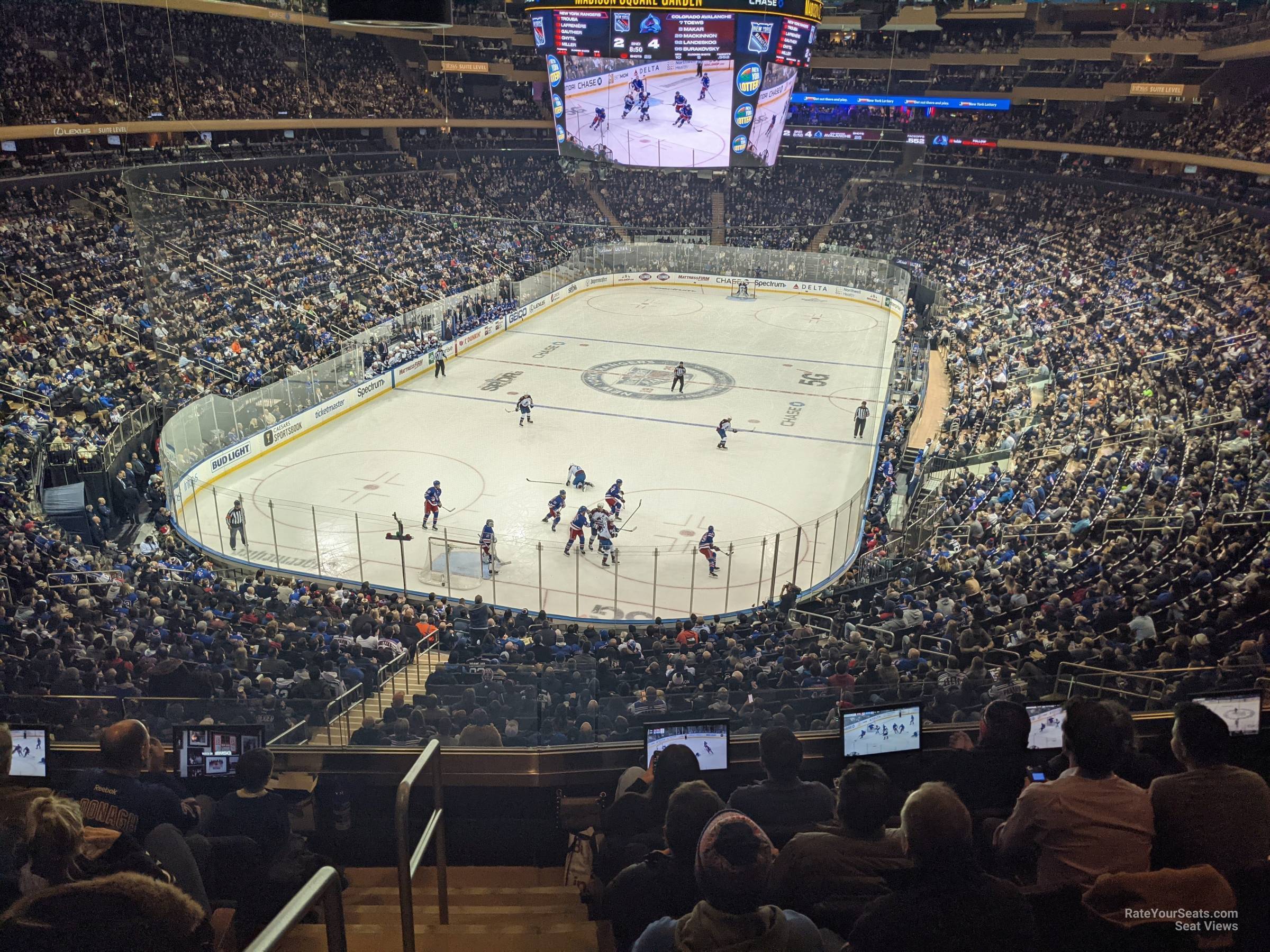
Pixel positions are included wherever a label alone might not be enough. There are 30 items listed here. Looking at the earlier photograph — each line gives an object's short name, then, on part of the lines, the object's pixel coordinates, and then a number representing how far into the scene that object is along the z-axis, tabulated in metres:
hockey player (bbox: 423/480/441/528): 20.17
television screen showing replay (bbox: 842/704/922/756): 6.14
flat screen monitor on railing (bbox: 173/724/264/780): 6.32
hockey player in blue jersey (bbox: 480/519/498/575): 17.52
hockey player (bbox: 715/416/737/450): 25.66
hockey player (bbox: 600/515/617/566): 19.05
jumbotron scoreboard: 39.41
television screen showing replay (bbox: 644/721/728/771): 6.11
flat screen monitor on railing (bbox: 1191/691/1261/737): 6.17
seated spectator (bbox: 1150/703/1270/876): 4.21
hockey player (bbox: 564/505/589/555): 19.50
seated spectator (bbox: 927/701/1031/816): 5.68
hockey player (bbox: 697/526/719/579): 17.31
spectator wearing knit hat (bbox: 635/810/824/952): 3.23
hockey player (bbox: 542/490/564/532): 20.55
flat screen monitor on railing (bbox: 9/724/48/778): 6.06
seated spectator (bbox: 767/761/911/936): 4.09
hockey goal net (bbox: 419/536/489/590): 18.72
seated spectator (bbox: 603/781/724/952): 3.99
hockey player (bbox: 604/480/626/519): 20.30
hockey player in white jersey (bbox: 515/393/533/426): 27.62
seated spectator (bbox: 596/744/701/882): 5.05
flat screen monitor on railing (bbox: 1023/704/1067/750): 6.30
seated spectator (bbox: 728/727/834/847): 4.93
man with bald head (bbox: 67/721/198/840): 5.00
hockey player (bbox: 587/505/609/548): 19.45
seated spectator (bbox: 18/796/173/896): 3.70
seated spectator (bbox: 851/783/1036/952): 3.33
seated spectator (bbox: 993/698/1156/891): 4.20
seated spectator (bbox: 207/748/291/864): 5.14
